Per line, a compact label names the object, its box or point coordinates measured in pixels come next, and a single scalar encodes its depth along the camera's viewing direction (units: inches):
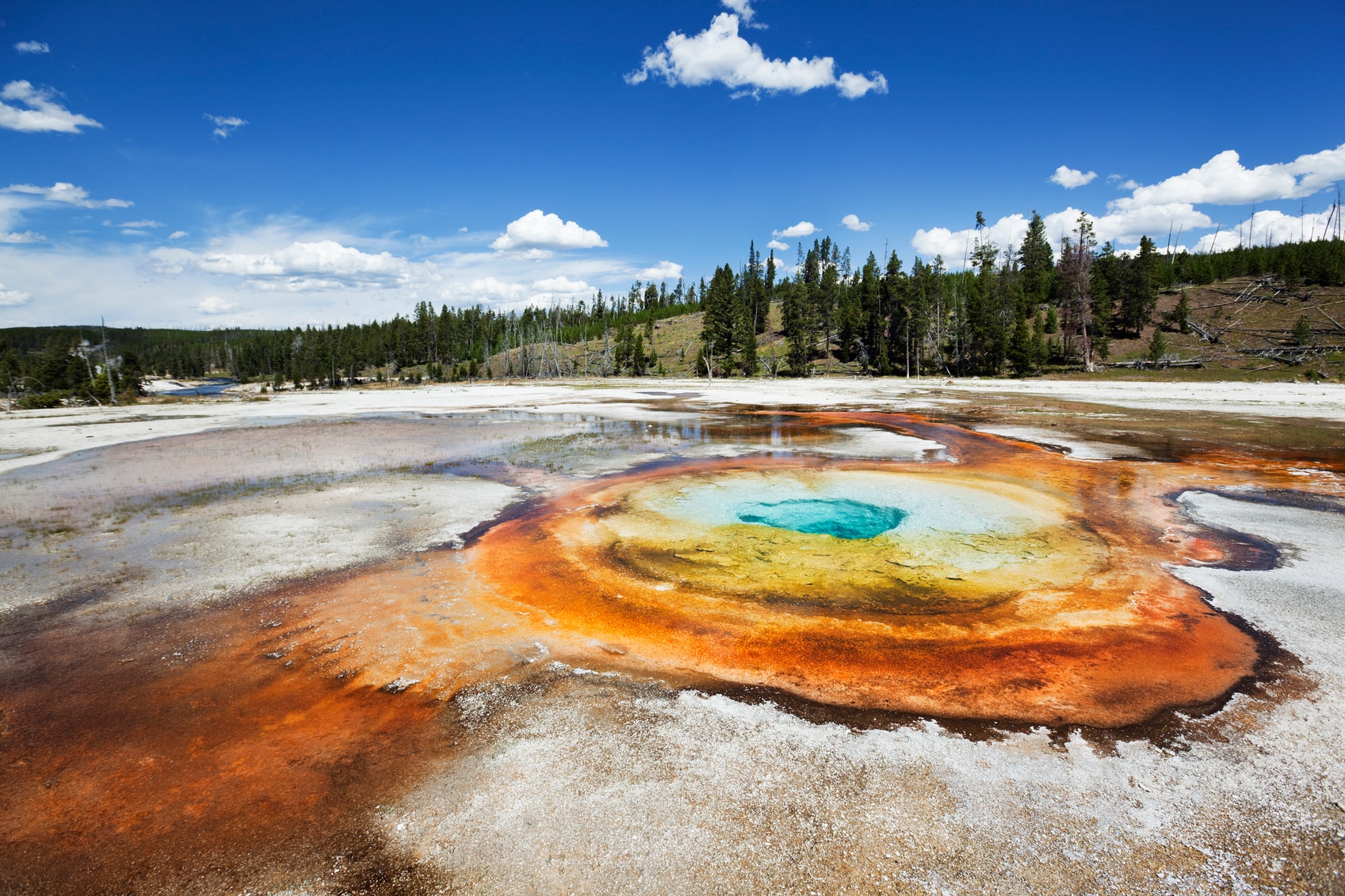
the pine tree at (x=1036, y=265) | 2930.6
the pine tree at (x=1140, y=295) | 2347.4
